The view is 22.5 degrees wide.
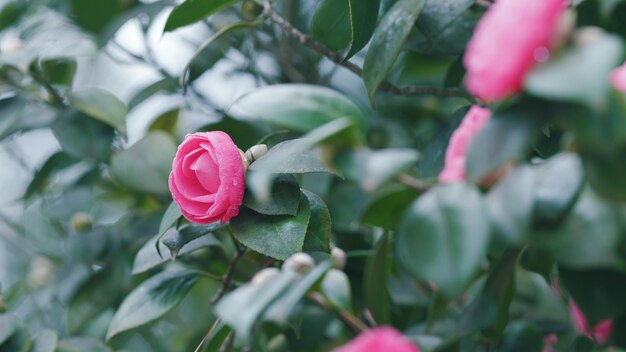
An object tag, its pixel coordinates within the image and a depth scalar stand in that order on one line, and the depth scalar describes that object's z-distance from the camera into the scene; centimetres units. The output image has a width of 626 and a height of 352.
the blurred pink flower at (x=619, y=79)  72
